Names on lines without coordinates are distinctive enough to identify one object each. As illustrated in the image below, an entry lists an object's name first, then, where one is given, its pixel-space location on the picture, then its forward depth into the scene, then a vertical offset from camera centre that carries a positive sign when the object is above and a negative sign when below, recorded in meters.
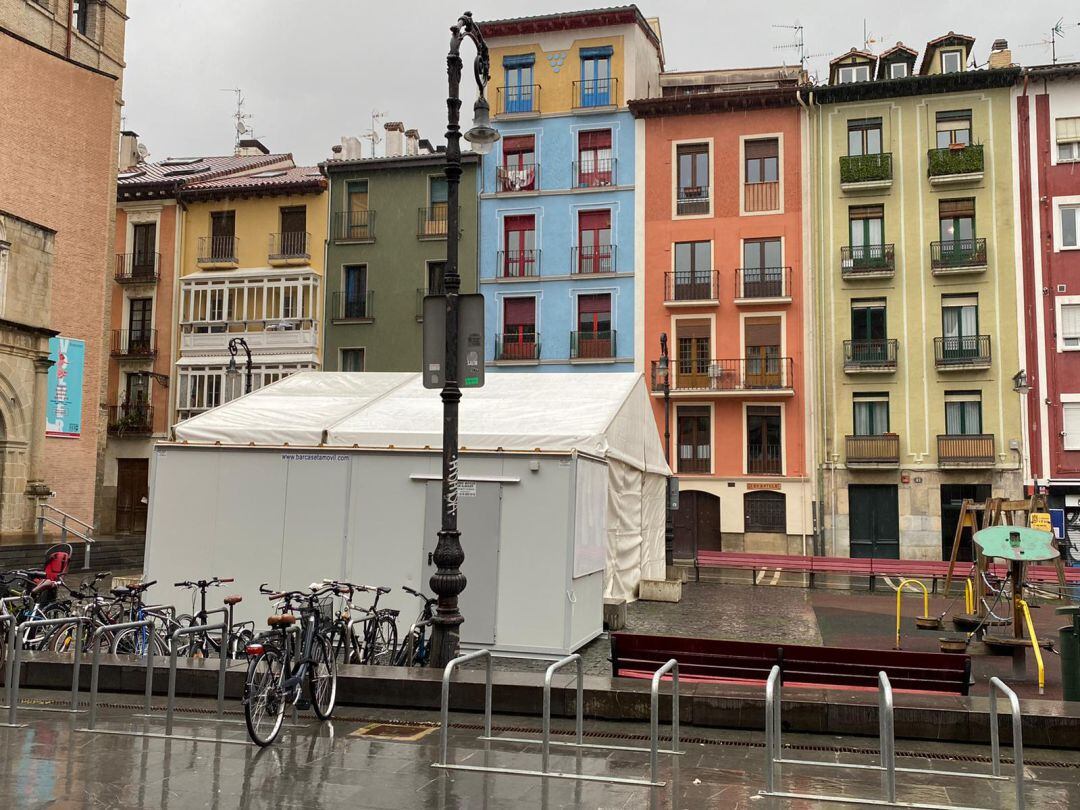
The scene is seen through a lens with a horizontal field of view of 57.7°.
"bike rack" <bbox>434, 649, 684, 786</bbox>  6.89 -1.95
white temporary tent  12.93 -0.36
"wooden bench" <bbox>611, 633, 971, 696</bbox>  8.73 -1.70
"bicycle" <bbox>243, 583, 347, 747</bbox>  7.57 -1.64
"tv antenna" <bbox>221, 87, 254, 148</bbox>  52.25 +18.49
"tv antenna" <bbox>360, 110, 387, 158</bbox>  44.02 +15.18
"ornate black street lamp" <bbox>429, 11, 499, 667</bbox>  10.11 +0.75
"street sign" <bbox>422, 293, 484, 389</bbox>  10.55 +1.56
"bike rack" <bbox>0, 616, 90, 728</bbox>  8.38 -1.74
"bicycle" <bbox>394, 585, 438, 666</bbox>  11.11 -1.94
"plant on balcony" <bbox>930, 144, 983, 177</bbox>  34.91 +11.45
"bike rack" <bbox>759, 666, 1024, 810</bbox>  6.14 -1.82
